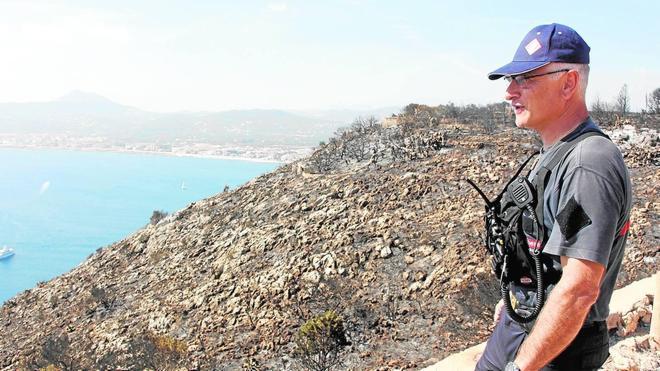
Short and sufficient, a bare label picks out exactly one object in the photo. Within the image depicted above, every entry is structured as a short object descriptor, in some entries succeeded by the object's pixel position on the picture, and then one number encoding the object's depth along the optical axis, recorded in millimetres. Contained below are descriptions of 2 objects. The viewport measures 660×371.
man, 1706
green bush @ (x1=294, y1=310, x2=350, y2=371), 9461
